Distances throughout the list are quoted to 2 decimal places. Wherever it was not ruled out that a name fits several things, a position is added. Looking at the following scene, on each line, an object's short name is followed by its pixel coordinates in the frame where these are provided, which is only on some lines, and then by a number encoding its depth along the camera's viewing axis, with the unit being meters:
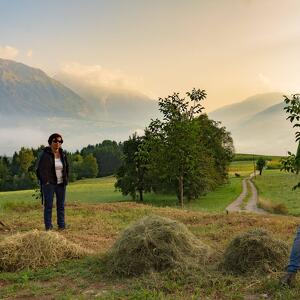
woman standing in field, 10.66
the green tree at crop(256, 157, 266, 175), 82.88
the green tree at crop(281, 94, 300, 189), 8.37
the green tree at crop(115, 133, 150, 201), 49.71
